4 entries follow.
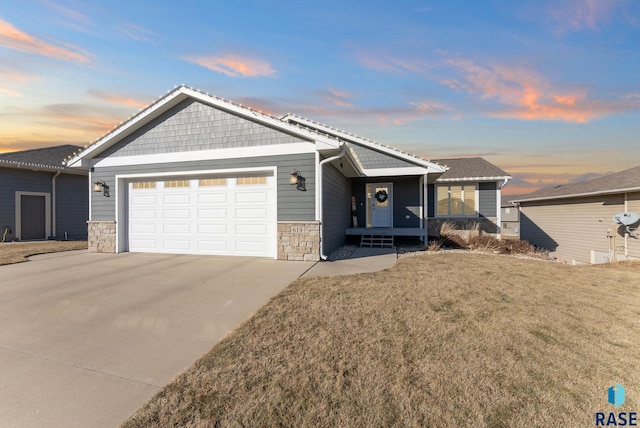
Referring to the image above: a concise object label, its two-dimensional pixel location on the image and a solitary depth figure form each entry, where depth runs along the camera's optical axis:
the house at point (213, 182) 7.88
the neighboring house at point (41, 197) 13.05
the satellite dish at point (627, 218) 10.64
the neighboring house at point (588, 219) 11.24
